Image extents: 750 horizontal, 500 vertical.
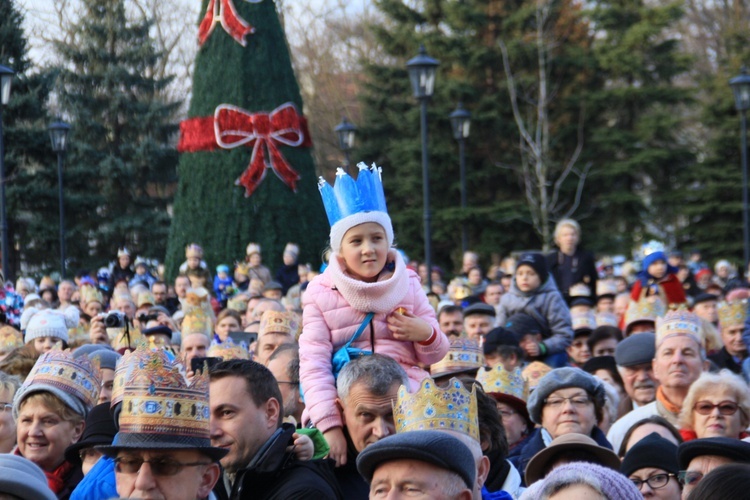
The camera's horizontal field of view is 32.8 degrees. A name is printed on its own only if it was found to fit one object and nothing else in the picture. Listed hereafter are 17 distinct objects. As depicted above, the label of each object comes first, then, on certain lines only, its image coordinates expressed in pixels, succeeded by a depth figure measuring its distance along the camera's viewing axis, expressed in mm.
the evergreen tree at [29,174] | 31750
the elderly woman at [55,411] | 5754
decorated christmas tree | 26250
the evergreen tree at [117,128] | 34938
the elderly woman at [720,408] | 6422
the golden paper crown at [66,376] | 6016
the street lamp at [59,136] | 23438
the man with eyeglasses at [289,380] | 6711
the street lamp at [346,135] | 25812
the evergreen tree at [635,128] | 35062
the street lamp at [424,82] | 17453
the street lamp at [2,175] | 18734
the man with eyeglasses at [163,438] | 4207
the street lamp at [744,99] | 21562
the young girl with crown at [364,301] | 5820
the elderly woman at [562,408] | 6723
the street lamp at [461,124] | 24944
